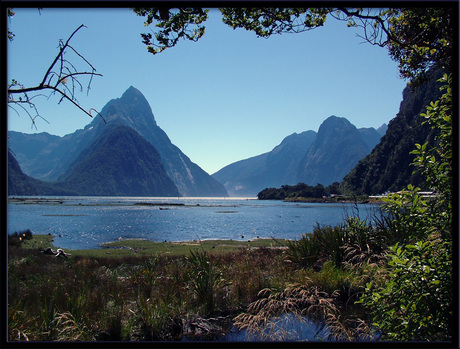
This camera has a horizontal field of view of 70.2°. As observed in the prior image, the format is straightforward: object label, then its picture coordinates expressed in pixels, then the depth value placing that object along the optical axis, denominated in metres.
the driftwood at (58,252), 14.31
